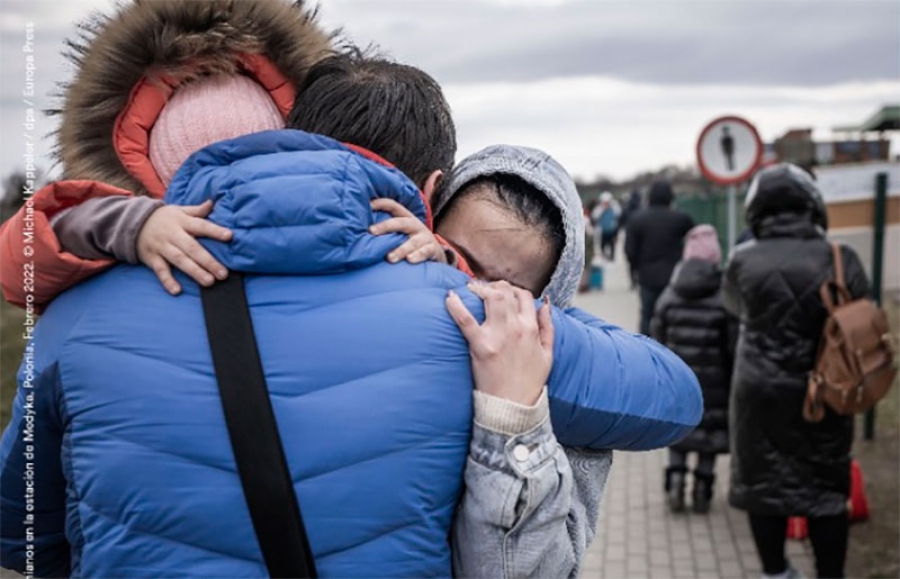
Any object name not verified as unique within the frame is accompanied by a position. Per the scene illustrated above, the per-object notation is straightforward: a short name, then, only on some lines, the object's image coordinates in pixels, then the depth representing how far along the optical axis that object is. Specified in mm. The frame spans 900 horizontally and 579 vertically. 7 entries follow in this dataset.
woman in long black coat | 4703
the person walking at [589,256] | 19672
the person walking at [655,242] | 10258
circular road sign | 9617
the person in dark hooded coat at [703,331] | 5977
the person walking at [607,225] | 26109
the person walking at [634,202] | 24059
